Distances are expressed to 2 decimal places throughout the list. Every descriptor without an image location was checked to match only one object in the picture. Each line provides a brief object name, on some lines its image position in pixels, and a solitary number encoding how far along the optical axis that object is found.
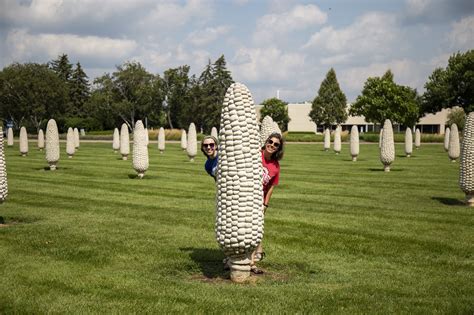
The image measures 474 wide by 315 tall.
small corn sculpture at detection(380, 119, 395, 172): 29.09
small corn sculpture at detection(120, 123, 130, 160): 37.62
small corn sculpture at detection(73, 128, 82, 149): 50.91
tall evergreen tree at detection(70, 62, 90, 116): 113.86
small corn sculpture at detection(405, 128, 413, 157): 43.38
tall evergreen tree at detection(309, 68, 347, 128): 105.00
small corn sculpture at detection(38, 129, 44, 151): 50.06
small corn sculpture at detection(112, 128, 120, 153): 48.94
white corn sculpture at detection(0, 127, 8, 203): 12.39
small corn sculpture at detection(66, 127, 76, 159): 38.95
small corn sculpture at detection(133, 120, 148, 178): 25.03
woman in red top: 9.30
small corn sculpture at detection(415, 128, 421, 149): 58.06
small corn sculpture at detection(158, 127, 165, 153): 49.31
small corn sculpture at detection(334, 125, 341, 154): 47.22
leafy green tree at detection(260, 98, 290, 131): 113.56
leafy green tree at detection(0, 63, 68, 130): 93.06
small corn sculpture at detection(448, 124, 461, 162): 36.59
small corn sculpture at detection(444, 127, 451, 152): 49.43
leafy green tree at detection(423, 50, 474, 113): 84.38
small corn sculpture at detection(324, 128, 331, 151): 54.44
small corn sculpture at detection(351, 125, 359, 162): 38.41
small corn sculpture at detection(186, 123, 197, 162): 37.52
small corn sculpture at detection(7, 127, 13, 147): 55.09
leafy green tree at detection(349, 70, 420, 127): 95.38
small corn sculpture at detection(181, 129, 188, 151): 50.11
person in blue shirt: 9.66
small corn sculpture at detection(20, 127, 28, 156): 40.72
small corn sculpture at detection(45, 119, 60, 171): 28.84
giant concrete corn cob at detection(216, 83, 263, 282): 8.17
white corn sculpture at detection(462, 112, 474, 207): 16.88
